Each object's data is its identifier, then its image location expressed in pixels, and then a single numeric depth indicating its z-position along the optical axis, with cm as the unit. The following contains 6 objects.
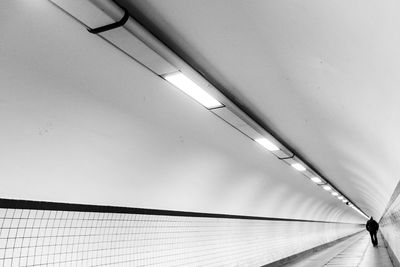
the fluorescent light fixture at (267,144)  608
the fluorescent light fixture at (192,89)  384
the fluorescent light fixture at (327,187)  1201
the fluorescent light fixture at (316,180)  1013
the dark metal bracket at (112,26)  284
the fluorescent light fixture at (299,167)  813
